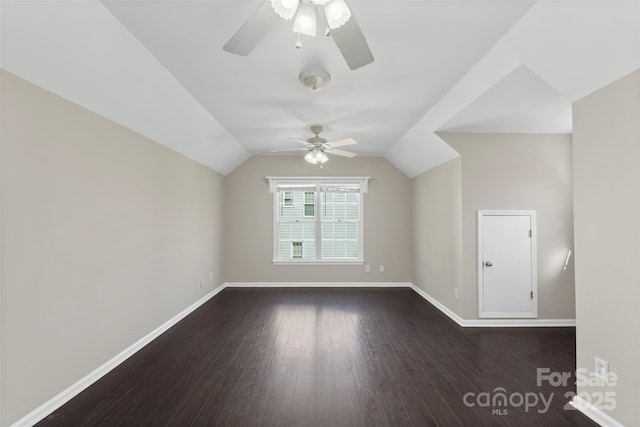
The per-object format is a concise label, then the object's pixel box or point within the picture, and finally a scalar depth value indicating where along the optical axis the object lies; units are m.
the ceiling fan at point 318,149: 3.79
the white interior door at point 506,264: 3.75
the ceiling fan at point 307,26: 1.33
